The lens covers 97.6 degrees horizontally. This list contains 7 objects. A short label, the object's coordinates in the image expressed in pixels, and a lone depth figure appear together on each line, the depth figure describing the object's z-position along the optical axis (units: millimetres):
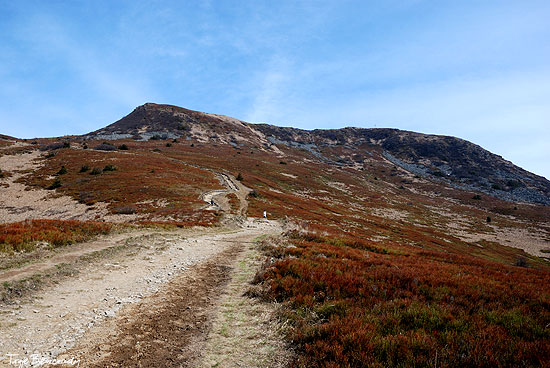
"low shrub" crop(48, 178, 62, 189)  44219
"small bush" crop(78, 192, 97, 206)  37031
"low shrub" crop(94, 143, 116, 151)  81731
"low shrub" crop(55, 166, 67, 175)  52031
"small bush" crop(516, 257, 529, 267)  33969
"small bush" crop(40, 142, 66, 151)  73938
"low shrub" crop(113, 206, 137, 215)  32594
